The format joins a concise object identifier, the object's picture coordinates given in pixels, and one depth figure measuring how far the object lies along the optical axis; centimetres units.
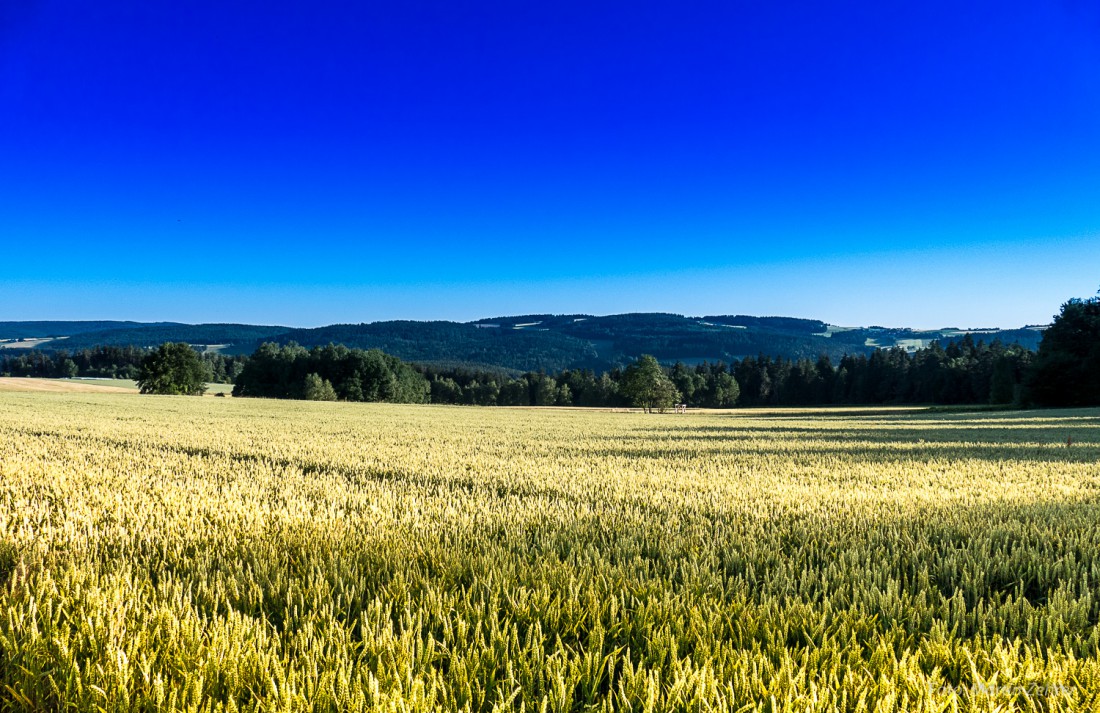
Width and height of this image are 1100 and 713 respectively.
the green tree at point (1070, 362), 5941
